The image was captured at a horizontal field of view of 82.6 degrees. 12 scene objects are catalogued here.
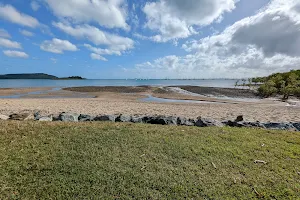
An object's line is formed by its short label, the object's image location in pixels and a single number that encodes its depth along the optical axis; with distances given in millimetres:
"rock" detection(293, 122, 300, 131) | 8922
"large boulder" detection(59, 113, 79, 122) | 8498
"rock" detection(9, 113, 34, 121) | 8038
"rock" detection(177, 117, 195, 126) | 8430
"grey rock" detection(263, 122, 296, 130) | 8559
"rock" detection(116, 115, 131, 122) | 8746
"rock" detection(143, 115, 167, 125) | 8453
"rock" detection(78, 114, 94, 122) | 8931
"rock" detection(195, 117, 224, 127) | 8180
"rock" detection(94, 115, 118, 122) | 8724
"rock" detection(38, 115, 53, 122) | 8194
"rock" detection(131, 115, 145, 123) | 8741
